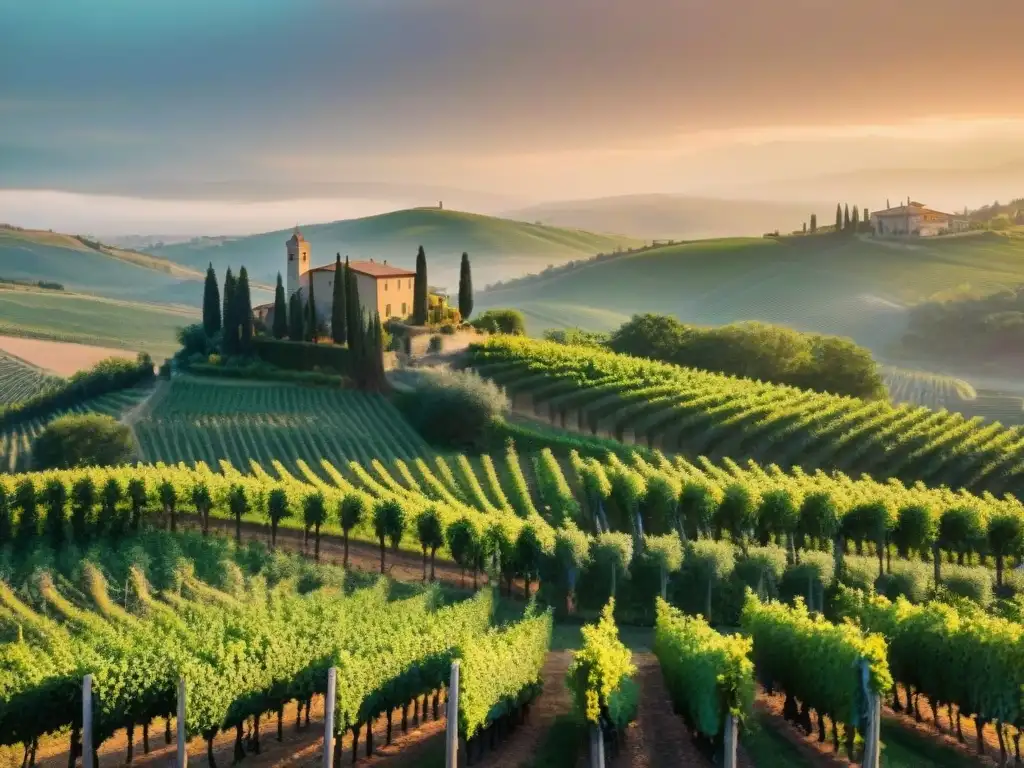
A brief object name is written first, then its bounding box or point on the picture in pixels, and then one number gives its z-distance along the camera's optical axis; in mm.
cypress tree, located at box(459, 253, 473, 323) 64125
